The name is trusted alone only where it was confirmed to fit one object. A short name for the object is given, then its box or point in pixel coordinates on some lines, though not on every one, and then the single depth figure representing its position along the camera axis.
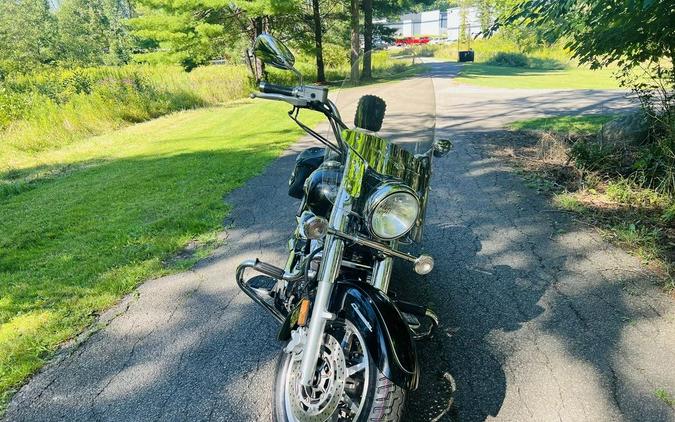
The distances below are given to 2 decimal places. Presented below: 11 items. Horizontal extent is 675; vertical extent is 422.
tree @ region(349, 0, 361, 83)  19.93
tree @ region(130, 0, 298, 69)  16.91
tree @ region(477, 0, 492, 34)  35.66
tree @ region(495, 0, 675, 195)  4.01
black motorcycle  1.64
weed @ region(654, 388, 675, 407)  2.06
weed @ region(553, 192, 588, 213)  4.45
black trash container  34.62
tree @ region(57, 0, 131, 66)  47.84
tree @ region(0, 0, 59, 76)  39.31
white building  66.81
